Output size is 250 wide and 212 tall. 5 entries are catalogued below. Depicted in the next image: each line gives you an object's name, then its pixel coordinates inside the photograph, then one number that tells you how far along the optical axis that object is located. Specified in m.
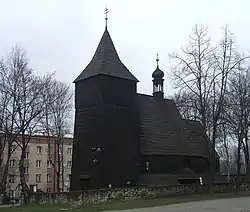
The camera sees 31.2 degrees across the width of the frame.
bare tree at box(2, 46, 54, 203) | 38.44
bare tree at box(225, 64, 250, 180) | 40.12
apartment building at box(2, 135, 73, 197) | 73.88
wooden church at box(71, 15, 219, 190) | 40.53
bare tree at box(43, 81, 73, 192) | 47.19
